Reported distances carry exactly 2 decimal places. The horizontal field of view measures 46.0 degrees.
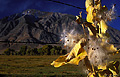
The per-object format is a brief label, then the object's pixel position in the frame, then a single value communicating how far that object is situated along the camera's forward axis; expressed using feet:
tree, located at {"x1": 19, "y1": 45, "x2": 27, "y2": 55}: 171.49
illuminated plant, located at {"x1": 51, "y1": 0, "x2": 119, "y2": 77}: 2.32
